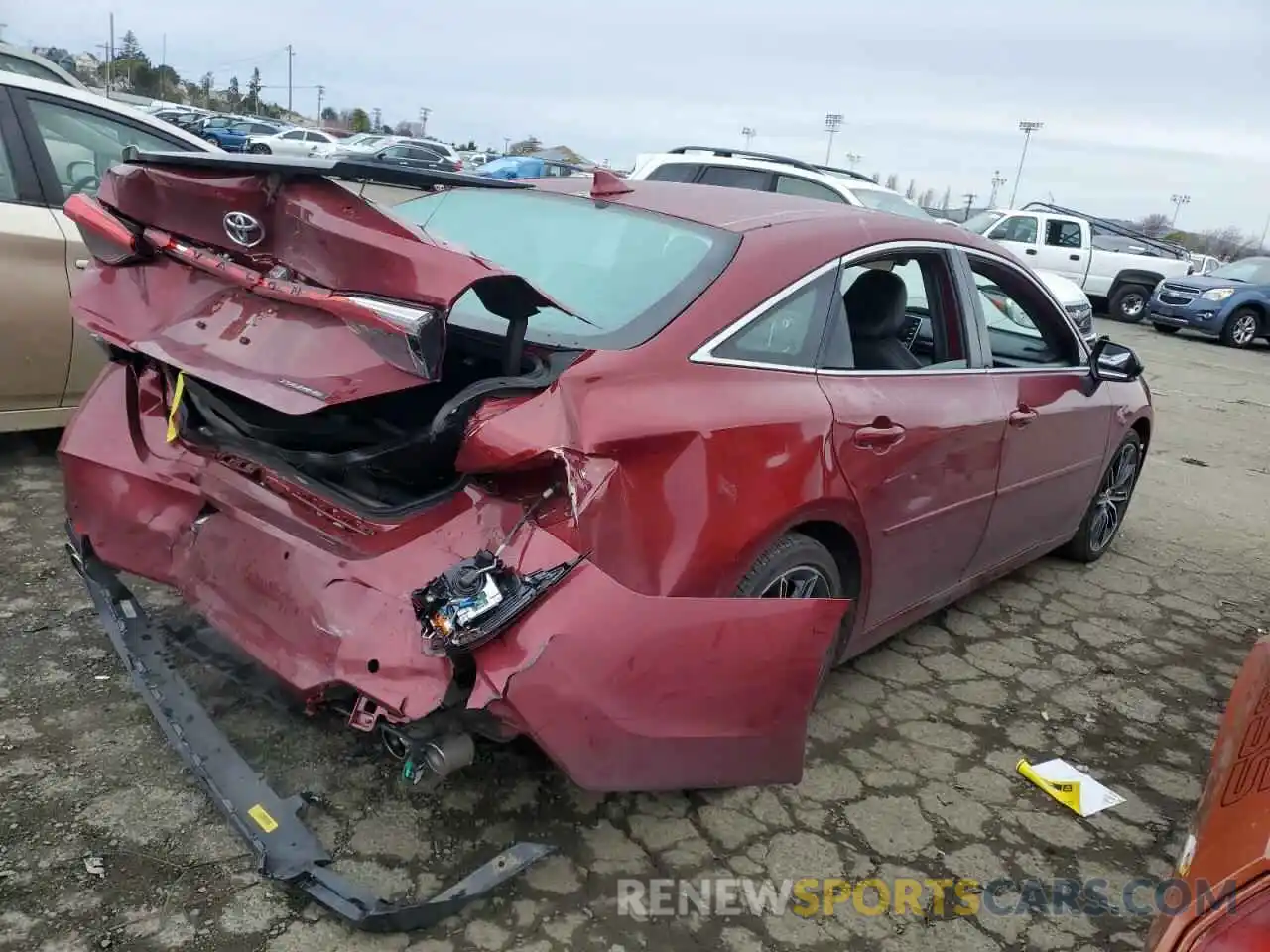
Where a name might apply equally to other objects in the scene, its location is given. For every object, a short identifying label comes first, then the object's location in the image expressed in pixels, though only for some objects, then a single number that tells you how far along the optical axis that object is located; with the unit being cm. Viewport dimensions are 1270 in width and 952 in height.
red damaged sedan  207
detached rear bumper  208
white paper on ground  295
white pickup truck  1711
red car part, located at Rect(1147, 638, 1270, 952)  136
